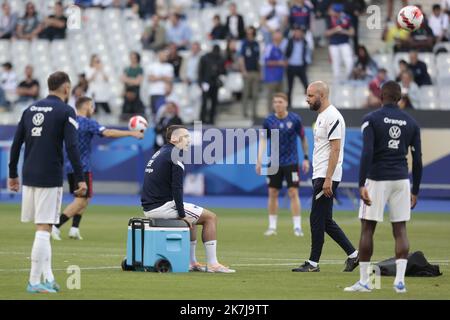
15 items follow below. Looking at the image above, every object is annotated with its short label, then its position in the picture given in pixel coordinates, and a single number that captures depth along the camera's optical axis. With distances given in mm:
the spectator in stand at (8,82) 37219
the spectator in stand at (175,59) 35406
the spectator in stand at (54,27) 39312
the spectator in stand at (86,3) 40562
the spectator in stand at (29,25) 39812
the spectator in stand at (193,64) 35125
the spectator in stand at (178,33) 36750
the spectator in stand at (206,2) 38688
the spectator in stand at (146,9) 39156
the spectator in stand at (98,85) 35562
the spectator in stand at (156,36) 36938
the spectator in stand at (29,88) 36281
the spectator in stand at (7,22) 40375
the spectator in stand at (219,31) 35906
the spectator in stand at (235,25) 35688
